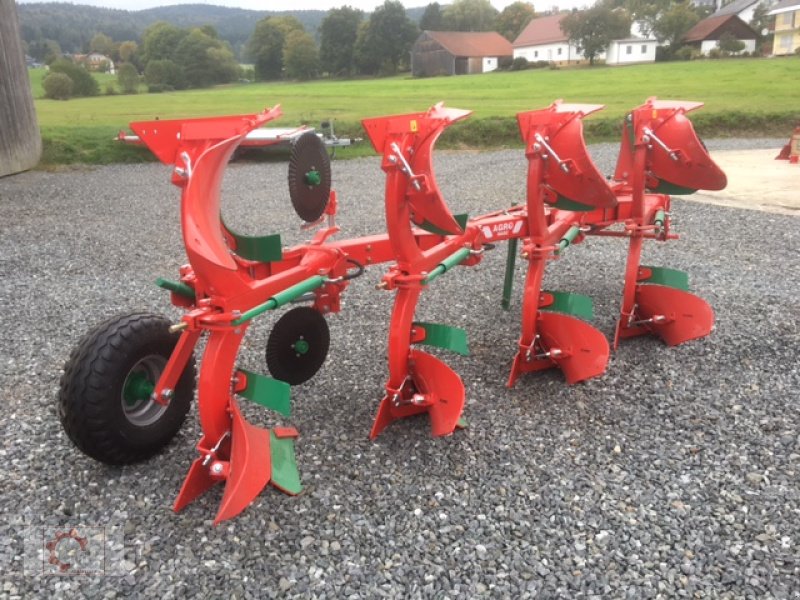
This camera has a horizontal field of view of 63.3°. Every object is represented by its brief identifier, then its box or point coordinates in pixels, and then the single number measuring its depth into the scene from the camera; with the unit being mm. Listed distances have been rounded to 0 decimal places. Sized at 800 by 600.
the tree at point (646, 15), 56656
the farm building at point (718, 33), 53000
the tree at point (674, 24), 54831
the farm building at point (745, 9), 59438
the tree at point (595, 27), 48281
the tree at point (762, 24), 53897
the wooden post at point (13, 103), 12469
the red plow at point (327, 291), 2619
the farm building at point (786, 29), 47203
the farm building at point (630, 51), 51188
